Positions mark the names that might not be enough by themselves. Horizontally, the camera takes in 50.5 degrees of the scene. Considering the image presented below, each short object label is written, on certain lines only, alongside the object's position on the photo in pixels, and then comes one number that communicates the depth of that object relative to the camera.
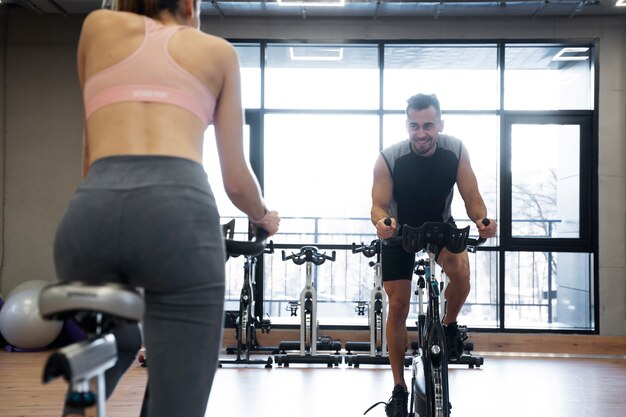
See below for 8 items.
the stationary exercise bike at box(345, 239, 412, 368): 5.62
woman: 1.16
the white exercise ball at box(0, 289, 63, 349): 5.73
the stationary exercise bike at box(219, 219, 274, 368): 5.62
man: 3.27
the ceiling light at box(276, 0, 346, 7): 6.14
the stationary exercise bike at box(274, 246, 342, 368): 5.67
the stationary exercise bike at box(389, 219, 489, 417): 2.66
